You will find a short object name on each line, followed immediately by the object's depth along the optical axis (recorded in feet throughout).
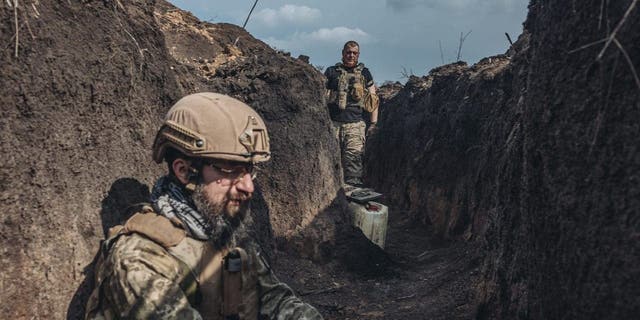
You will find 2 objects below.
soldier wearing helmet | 7.75
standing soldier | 27.17
